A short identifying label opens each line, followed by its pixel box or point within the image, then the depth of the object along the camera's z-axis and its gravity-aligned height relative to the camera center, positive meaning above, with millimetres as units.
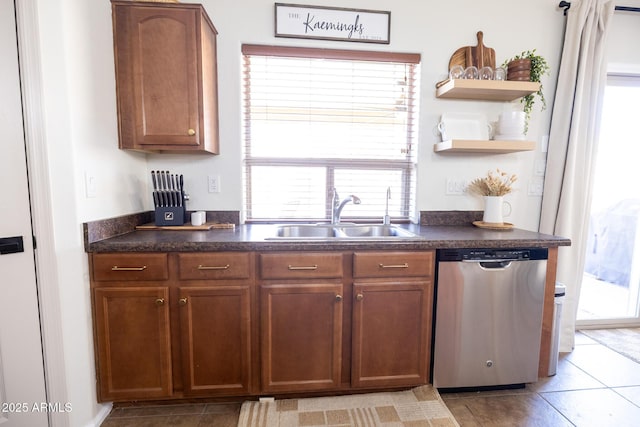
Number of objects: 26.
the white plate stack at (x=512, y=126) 2074 +399
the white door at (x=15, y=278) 1268 -453
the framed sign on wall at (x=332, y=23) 2037 +1071
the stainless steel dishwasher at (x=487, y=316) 1679 -745
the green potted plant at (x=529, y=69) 2010 +781
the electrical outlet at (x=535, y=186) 2336 -12
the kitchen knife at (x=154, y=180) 1908 -15
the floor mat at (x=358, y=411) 1572 -1244
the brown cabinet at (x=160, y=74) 1650 +577
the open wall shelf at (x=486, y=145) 1998 +254
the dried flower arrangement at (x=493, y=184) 2098 -4
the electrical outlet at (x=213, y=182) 2119 -26
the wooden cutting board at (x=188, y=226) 1884 -305
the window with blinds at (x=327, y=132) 2156 +359
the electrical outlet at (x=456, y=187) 2285 -29
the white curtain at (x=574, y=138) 2139 +343
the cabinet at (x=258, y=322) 1538 -750
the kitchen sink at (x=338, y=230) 2131 -350
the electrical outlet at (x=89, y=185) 1470 -42
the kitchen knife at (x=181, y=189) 1952 -70
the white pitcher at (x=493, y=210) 2109 -182
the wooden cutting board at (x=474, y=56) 2160 +904
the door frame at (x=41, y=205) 1268 -129
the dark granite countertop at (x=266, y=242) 1516 -322
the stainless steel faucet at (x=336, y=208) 2147 -192
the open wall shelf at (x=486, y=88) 1962 +628
